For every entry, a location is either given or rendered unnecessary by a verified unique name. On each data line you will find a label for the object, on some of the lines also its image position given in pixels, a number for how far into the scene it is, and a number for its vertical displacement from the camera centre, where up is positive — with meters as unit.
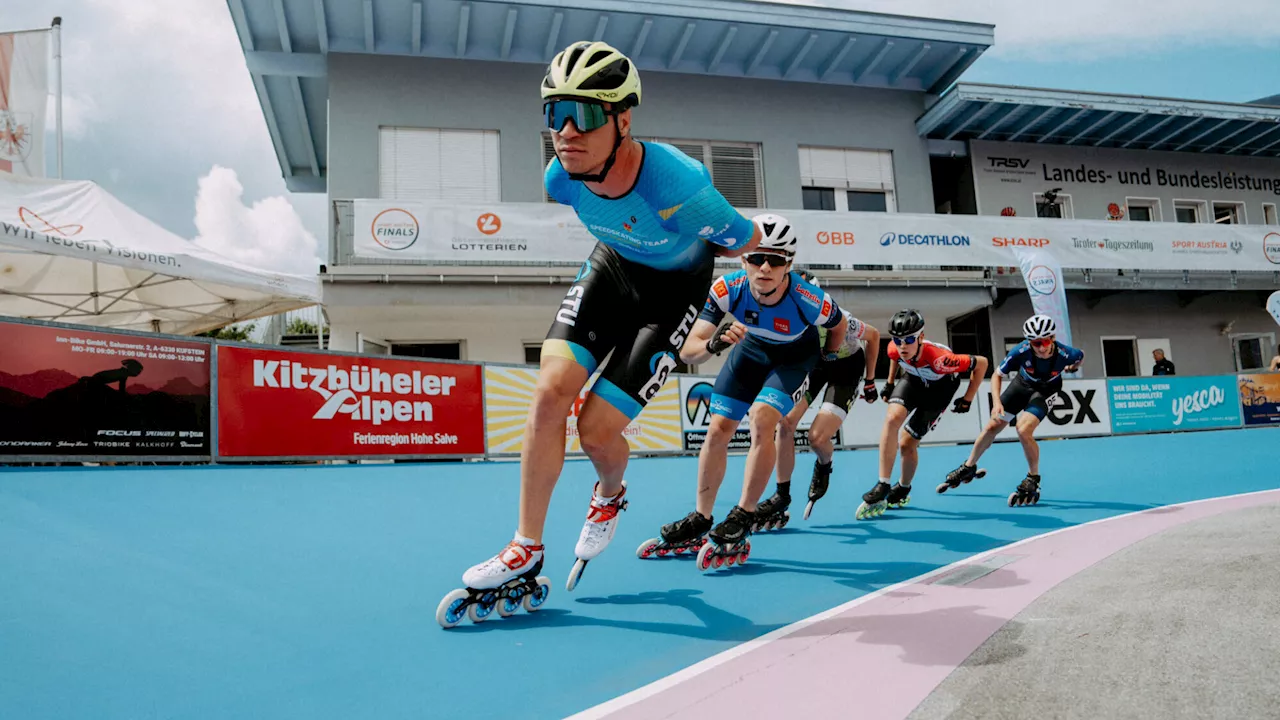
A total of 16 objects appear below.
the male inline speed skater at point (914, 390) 7.59 +0.36
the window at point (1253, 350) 22.56 +1.70
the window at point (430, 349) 17.55 +2.23
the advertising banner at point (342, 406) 9.62 +0.62
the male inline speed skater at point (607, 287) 3.24 +0.72
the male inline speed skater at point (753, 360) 4.78 +0.49
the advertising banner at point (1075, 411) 16.14 +0.15
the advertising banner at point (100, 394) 7.98 +0.77
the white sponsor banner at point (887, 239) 14.55 +4.00
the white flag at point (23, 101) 11.91 +5.71
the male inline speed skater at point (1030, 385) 8.34 +0.39
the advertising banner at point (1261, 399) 17.91 +0.23
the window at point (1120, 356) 21.47 +1.63
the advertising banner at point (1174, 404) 16.94 +0.21
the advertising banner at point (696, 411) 13.71 +0.45
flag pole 13.49 +6.97
